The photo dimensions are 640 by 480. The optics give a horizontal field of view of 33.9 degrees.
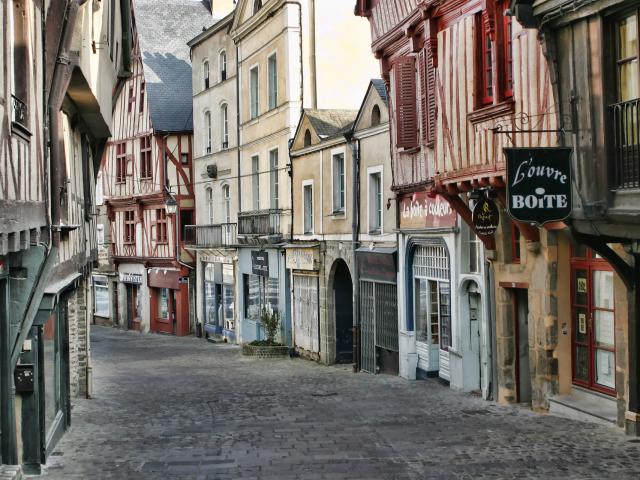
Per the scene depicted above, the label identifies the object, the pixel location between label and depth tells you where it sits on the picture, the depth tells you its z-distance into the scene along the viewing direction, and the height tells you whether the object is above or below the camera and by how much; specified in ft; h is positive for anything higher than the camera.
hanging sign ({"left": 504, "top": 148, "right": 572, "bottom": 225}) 38.40 +1.70
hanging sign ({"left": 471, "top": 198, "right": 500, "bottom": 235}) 50.83 +0.86
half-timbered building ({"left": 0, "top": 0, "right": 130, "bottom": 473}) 29.58 +1.36
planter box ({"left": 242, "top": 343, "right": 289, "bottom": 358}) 90.17 -9.65
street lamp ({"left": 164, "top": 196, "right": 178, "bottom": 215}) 113.70 +3.87
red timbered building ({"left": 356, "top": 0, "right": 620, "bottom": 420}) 45.19 -0.19
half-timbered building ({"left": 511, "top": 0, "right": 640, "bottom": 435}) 36.01 +2.26
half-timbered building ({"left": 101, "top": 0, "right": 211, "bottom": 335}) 127.75 +8.31
